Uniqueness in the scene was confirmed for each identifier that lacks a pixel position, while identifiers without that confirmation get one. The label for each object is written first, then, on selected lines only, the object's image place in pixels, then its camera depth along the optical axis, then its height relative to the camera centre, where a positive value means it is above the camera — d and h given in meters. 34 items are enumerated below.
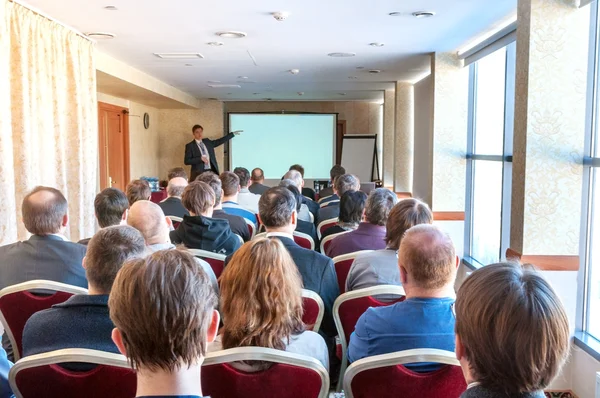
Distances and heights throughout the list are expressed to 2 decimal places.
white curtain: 4.26 +0.35
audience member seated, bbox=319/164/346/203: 8.14 -0.30
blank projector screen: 13.38 +0.29
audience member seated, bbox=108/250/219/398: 1.22 -0.37
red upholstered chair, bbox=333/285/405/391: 2.29 -0.64
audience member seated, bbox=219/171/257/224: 5.19 -0.42
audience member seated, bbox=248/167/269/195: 7.77 -0.40
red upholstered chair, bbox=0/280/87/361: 2.29 -0.60
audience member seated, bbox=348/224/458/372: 1.85 -0.52
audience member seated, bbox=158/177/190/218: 5.13 -0.44
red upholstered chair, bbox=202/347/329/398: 1.53 -0.63
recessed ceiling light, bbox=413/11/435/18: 4.71 +1.20
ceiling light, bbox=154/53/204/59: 6.83 +1.23
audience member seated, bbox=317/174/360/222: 5.36 -0.36
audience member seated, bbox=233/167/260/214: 6.45 -0.51
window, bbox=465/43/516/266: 5.35 -0.01
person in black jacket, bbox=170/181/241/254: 3.66 -0.52
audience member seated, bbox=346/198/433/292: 2.79 -0.51
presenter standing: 11.58 +0.02
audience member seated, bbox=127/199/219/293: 3.14 -0.38
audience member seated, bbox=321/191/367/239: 4.29 -0.43
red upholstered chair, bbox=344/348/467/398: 1.54 -0.63
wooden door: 9.80 +0.19
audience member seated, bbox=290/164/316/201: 8.50 -0.56
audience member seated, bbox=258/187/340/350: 2.75 -0.59
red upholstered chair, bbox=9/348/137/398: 1.53 -0.62
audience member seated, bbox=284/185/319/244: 4.53 -0.59
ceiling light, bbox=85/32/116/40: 5.62 +1.22
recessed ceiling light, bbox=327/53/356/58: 6.86 +1.23
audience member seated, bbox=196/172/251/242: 4.37 -0.49
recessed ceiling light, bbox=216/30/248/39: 5.53 +1.21
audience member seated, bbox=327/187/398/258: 3.52 -0.49
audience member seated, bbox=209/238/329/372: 1.79 -0.49
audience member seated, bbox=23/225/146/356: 1.77 -0.54
